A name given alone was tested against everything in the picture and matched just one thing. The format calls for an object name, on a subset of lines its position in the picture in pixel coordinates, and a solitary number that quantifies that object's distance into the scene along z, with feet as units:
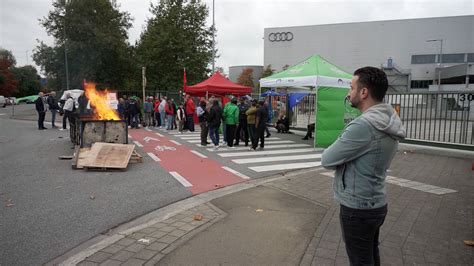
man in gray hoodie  7.64
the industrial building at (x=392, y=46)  205.05
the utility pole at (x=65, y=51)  108.70
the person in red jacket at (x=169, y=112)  62.04
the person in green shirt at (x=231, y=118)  40.78
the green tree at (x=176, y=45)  98.63
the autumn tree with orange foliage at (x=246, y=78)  242.43
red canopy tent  56.95
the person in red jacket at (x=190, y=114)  60.29
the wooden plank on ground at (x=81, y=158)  28.12
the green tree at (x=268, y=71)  229.37
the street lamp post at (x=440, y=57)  189.78
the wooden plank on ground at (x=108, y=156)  27.86
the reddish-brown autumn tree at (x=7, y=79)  248.95
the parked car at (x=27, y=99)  243.97
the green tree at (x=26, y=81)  277.03
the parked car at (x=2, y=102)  180.45
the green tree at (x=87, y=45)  115.65
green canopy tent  40.14
